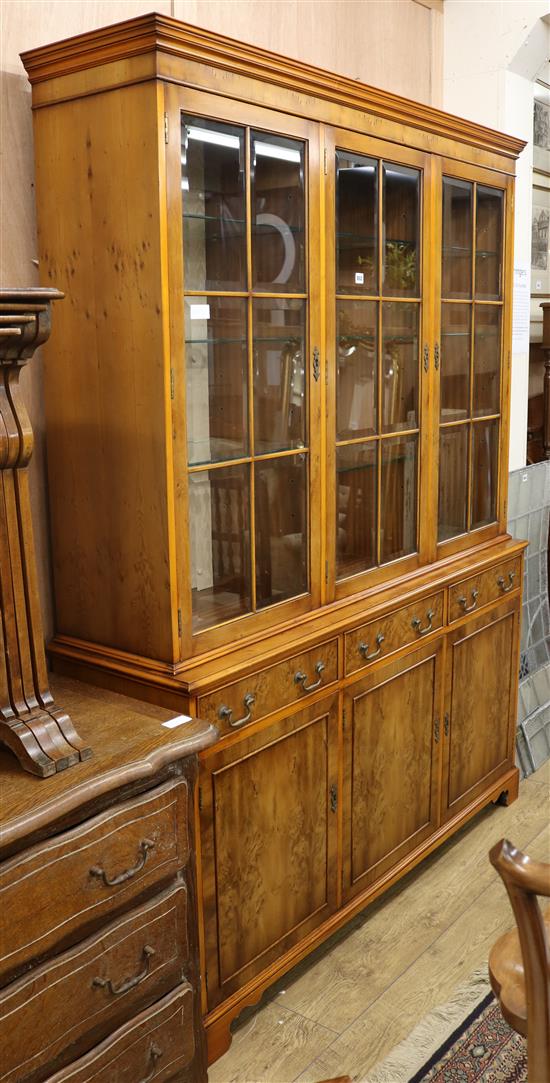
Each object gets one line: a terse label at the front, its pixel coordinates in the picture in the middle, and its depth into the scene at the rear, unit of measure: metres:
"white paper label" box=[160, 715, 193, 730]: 1.85
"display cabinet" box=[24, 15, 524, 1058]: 1.96
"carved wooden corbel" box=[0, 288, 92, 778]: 1.60
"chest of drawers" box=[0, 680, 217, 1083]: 1.54
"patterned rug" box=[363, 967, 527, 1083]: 2.19
